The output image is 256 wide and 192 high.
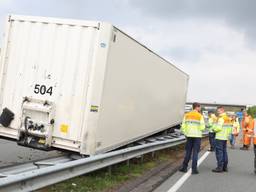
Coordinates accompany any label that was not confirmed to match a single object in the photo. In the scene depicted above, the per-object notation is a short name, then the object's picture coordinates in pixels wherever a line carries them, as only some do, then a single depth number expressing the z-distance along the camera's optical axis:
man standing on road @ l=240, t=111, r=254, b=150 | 13.83
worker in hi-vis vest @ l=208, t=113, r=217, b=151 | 12.43
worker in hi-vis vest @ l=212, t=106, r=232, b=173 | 8.49
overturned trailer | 5.80
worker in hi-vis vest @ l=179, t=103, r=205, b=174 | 8.01
